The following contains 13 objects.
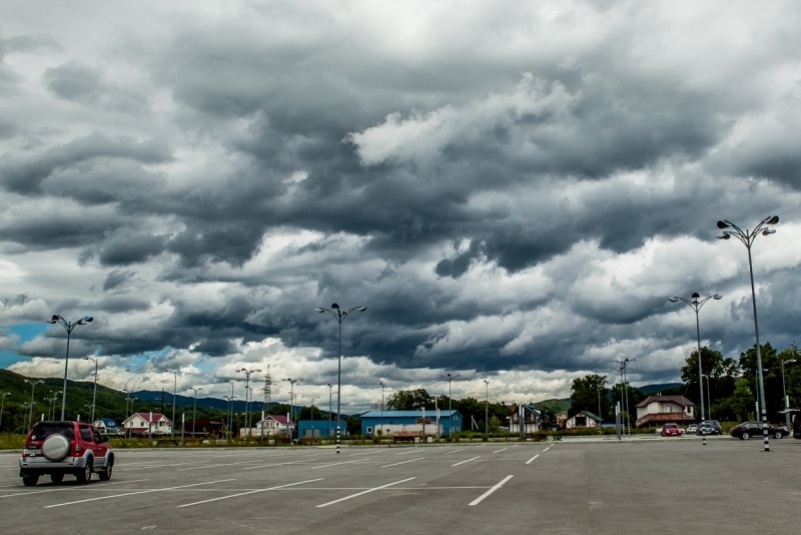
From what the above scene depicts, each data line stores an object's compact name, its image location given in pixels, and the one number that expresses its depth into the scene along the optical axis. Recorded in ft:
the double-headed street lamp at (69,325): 190.80
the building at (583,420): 528.17
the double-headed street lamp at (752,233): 130.93
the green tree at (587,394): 573.33
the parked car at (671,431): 266.77
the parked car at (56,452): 72.02
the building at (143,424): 632.79
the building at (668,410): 472.44
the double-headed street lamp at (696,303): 190.29
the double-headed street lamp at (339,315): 192.62
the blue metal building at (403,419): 462.60
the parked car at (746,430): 186.19
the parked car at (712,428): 243.81
